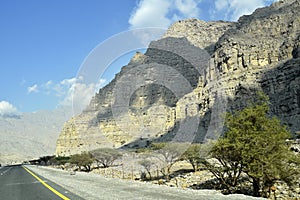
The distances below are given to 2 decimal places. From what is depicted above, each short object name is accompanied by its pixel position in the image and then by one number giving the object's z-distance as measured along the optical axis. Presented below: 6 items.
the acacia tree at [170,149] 47.16
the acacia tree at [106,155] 72.88
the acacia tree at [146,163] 47.81
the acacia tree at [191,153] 40.22
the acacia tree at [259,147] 20.09
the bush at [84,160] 67.38
